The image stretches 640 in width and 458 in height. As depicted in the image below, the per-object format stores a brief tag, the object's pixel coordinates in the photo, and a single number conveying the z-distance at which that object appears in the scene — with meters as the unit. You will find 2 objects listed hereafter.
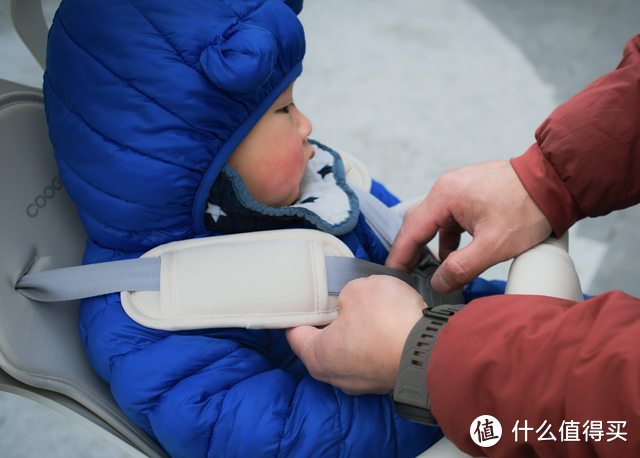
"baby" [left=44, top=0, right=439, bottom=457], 0.50
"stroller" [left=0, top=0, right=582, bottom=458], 0.50
